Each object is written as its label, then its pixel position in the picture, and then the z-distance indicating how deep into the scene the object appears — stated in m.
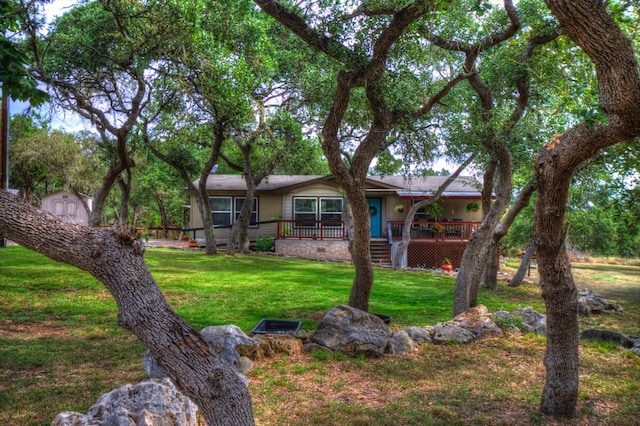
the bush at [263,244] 20.27
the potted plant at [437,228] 19.75
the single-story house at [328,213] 20.17
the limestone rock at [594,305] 9.61
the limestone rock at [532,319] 7.08
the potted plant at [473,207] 21.20
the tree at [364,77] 5.91
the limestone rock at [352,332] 5.86
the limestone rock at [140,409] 3.08
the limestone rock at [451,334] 6.40
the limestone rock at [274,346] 5.56
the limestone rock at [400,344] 5.93
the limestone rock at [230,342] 5.03
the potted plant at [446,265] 17.89
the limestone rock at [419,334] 6.40
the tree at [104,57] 9.06
